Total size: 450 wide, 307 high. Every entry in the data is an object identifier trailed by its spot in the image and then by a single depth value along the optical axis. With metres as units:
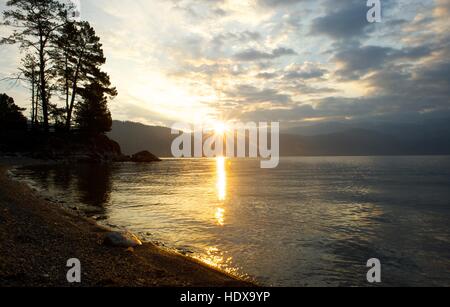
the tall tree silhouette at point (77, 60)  58.22
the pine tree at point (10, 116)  70.31
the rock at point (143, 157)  100.00
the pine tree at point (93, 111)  72.01
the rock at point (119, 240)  11.38
